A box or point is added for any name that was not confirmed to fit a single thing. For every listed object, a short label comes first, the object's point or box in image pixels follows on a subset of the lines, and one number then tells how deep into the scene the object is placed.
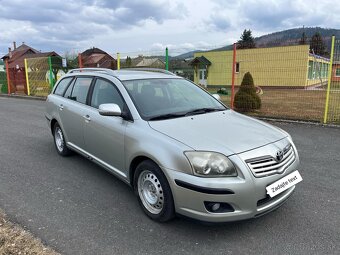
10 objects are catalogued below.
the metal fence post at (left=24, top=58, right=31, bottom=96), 18.29
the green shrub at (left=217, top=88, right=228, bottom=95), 11.98
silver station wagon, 2.82
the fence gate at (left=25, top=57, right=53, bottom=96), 17.36
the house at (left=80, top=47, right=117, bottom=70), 13.67
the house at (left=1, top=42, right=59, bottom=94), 18.95
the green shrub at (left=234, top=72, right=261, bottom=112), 9.96
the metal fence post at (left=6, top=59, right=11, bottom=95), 19.87
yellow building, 9.36
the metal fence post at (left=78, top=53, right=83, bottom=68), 15.35
